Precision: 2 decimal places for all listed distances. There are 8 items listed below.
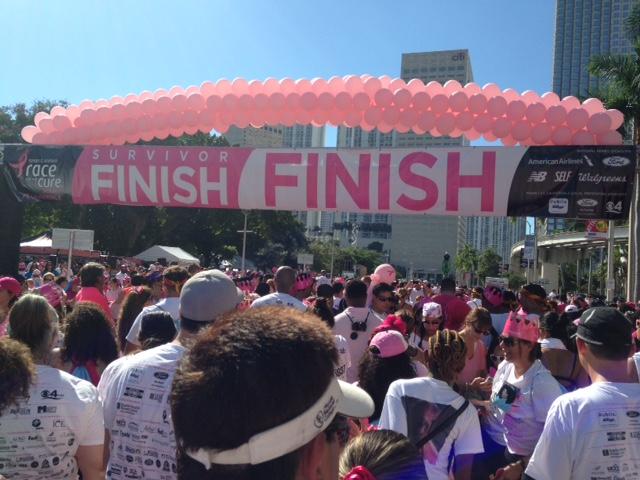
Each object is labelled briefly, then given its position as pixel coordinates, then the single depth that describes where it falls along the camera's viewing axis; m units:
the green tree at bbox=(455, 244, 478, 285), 103.06
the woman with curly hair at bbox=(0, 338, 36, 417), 2.30
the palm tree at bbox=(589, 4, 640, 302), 18.14
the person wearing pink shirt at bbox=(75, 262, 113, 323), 6.54
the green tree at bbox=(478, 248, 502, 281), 97.88
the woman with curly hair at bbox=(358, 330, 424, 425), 3.53
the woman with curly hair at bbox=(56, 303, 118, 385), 3.77
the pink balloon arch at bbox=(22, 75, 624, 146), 8.79
